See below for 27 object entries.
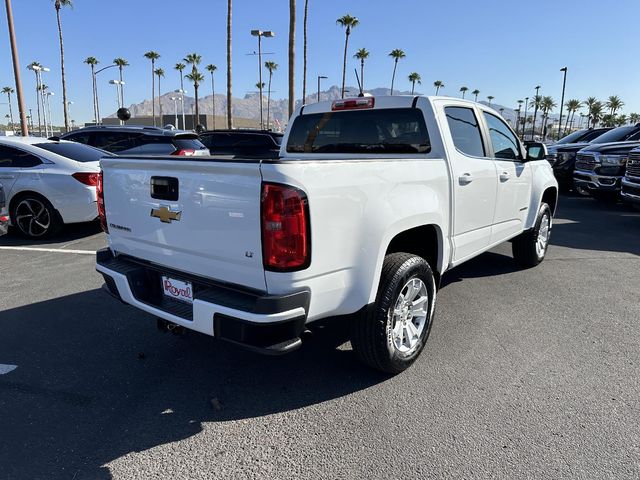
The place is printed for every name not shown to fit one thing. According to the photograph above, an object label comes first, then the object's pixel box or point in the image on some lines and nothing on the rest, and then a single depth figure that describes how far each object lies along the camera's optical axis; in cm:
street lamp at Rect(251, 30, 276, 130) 2544
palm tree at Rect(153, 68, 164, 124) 8218
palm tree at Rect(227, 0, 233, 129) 2361
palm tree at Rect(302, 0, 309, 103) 2381
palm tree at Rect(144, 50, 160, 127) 6453
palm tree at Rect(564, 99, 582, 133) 9302
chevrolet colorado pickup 243
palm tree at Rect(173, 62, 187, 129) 7180
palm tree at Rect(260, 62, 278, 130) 7871
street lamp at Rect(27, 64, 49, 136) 2605
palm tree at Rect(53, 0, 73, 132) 3309
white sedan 701
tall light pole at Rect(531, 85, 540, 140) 9263
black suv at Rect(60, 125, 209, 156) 912
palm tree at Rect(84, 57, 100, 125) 5859
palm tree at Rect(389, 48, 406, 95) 6525
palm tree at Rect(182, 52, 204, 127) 6334
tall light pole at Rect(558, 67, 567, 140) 4405
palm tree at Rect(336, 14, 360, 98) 4284
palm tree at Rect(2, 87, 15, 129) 9814
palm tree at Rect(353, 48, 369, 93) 6031
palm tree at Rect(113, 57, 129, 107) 6612
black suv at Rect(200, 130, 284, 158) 1237
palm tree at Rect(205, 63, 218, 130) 7312
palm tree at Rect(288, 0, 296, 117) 1861
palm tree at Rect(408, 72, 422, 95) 8719
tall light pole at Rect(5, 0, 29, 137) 1538
